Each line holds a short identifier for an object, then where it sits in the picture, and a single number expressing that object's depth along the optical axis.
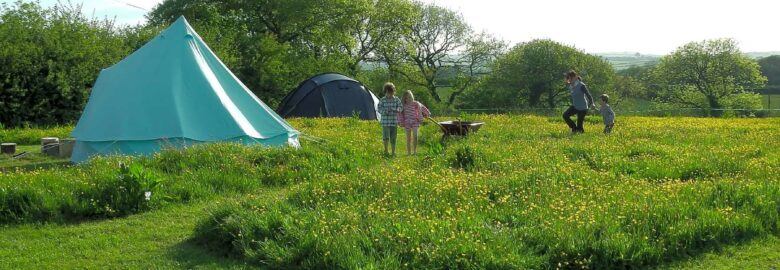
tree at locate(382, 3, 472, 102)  52.59
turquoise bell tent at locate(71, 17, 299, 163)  12.62
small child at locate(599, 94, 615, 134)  16.80
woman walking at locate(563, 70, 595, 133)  16.55
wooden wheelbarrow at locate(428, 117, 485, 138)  15.19
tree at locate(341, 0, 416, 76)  45.15
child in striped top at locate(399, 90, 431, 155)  13.32
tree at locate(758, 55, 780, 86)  67.71
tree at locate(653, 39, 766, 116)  51.66
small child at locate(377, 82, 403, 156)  12.90
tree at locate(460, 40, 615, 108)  45.59
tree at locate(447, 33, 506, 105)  54.69
